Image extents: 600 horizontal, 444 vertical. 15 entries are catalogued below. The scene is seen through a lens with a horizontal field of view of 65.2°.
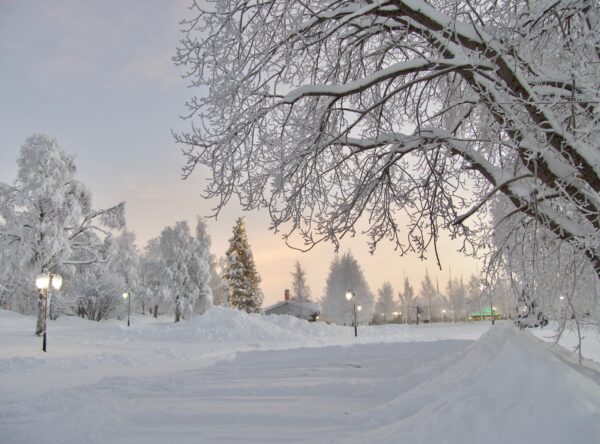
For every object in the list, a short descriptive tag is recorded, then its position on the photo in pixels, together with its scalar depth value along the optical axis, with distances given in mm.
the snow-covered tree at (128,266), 54969
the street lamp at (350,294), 29872
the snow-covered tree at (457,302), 98450
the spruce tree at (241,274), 49625
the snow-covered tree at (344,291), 64312
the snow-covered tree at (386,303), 90250
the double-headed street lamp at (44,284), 17422
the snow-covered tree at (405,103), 5289
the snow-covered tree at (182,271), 45744
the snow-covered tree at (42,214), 24484
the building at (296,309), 63281
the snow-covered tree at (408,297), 97744
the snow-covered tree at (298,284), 72000
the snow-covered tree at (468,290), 95838
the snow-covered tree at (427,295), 103312
